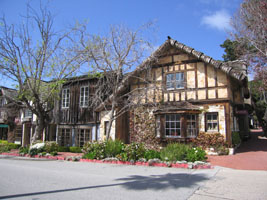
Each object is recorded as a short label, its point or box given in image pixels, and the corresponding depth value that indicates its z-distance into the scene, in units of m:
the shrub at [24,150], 13.89
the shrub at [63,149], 16.86
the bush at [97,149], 11.01
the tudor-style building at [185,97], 12.98
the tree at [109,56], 12.34
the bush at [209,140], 12.44
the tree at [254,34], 13.13
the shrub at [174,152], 9.39
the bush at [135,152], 10.09
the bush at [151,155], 9.91
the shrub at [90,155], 11.09
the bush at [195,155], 9.23
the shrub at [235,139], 13.03
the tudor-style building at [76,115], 17.98
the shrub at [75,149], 16.47
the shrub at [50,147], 13.54
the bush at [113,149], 10.84
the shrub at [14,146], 21.50
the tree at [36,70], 13.80
